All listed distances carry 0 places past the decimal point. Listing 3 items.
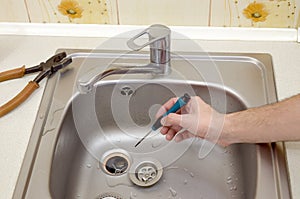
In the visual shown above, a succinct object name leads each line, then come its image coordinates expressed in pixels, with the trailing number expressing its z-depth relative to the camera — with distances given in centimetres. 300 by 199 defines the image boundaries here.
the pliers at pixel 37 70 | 102
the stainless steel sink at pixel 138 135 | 97
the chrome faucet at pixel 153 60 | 94
